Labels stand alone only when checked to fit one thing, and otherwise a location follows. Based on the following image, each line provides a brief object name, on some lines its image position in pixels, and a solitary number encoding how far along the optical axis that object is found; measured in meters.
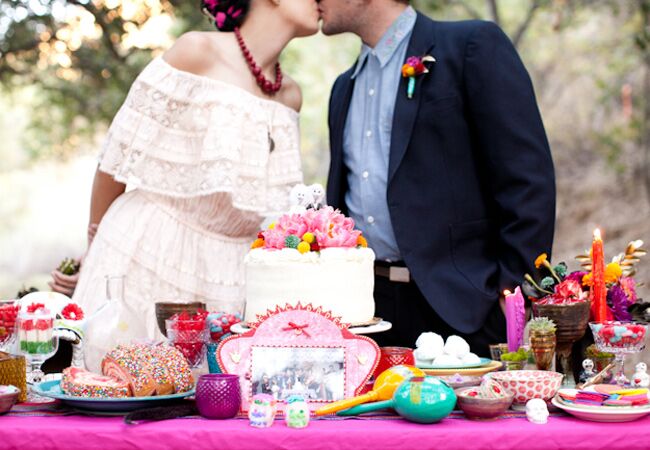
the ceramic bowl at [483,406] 1.92
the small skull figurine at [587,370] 2.17
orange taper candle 2.26
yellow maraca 2.00
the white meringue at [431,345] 2.33
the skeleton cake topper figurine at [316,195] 2.53
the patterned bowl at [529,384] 2.03
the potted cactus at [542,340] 2.13
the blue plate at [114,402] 1.97
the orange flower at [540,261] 2.39
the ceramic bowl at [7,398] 1.97
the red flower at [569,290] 2.25
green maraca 1.89
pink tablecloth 1.85
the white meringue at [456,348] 2.32
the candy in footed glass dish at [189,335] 2.27
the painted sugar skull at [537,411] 1.92
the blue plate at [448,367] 2.29
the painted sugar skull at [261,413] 1.89
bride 3.23
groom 2.99
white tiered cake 2.21
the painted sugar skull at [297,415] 1.88
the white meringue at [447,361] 2.29
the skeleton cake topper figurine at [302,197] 2.52
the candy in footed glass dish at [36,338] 2.30
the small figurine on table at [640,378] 2.10
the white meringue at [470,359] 2.31
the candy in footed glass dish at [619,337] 2.12
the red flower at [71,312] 2.52
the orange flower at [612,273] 2.35
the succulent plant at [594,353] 2.20
